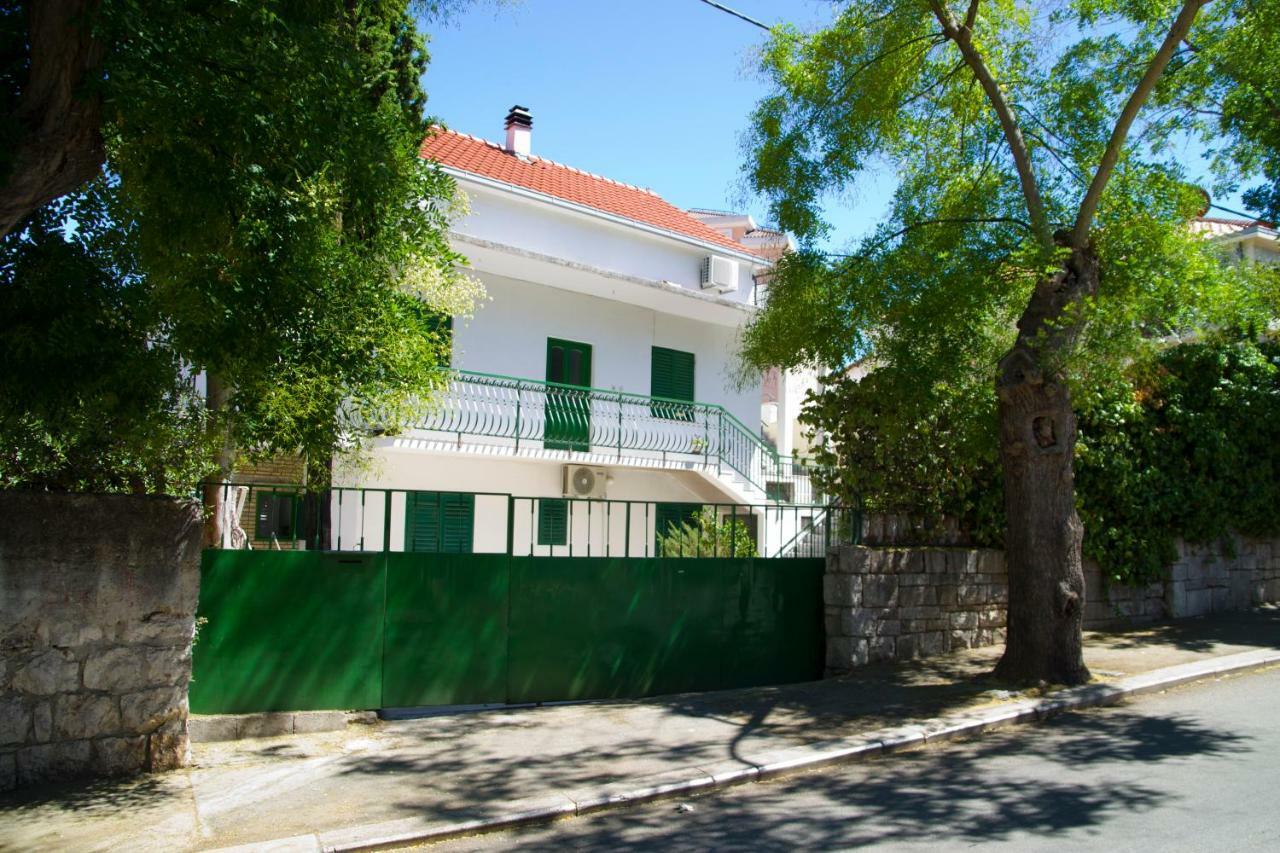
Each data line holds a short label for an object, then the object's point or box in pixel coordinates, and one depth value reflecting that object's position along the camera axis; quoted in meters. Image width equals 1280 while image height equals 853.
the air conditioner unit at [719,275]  18.77
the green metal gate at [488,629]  7.70
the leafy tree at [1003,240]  9.45
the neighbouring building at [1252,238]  26.86
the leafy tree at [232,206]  5.55
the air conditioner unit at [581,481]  16.70
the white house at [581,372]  15.35
